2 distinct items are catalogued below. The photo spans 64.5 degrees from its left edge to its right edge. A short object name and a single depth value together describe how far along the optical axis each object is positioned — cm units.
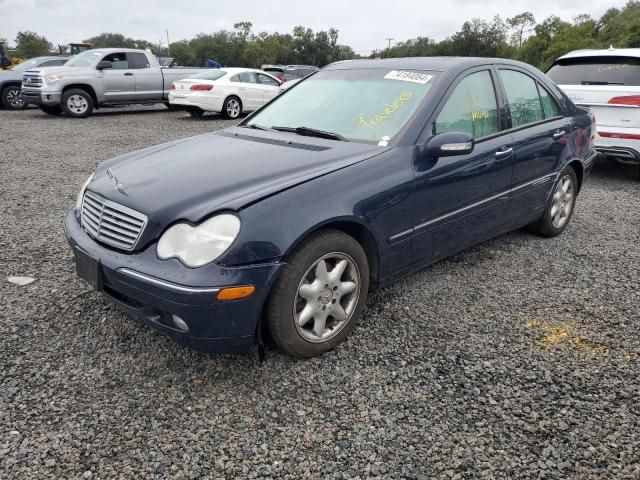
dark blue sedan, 232
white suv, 603
